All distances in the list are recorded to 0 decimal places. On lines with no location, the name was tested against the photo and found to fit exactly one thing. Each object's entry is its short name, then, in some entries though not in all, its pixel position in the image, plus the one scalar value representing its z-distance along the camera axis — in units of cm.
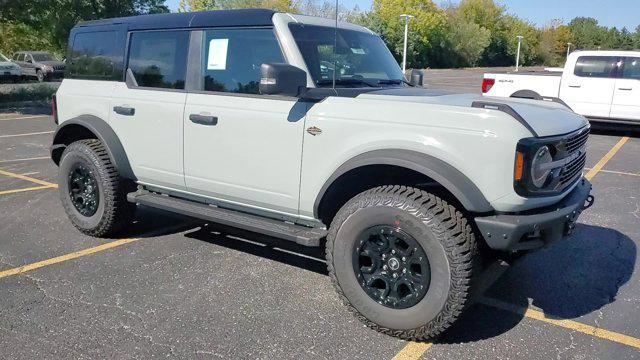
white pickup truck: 1206
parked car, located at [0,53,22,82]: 2541
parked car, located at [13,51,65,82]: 2750
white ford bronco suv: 300
